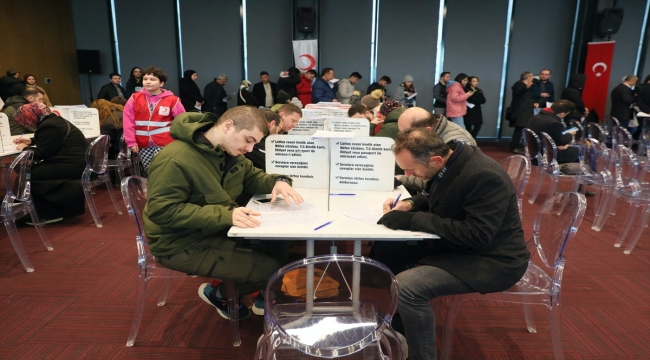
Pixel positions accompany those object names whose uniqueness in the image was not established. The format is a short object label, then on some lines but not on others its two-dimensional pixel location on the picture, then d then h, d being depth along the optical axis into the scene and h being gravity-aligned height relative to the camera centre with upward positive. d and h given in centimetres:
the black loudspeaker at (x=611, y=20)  757 +101
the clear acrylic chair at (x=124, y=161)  429 -90
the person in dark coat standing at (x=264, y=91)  811 -35
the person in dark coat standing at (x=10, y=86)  595 -24
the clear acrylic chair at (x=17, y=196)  271 -82
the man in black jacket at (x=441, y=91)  787 -29
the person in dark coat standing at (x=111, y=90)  700 -32
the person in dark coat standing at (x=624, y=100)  698 -37
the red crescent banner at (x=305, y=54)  841 +37
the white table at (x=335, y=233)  159 -59
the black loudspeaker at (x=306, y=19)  813 +101
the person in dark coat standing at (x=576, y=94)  665 -28
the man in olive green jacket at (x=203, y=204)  170 -54
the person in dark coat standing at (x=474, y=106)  768 -55
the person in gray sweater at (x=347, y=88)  803 -26
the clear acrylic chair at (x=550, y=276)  174 -85
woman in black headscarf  764 -36
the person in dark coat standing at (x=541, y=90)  753 -23
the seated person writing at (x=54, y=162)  338 -76
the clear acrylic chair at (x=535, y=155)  428 -79
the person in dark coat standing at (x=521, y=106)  716 -50
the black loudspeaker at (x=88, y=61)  845 +17
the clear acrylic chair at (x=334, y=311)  128 -77
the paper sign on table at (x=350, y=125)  337 -40
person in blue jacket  769 -28
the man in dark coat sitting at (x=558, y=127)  432 -52
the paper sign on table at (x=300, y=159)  219 -44
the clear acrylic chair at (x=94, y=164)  354 -79
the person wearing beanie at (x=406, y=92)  805 -33
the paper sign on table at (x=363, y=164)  211 -45
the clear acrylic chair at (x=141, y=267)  198 -90
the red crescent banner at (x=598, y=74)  780 +6
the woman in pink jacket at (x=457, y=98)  757 -39
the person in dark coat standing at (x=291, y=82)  780 -16
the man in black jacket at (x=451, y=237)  158 -59
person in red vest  372 -38
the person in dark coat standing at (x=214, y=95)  800 -43
